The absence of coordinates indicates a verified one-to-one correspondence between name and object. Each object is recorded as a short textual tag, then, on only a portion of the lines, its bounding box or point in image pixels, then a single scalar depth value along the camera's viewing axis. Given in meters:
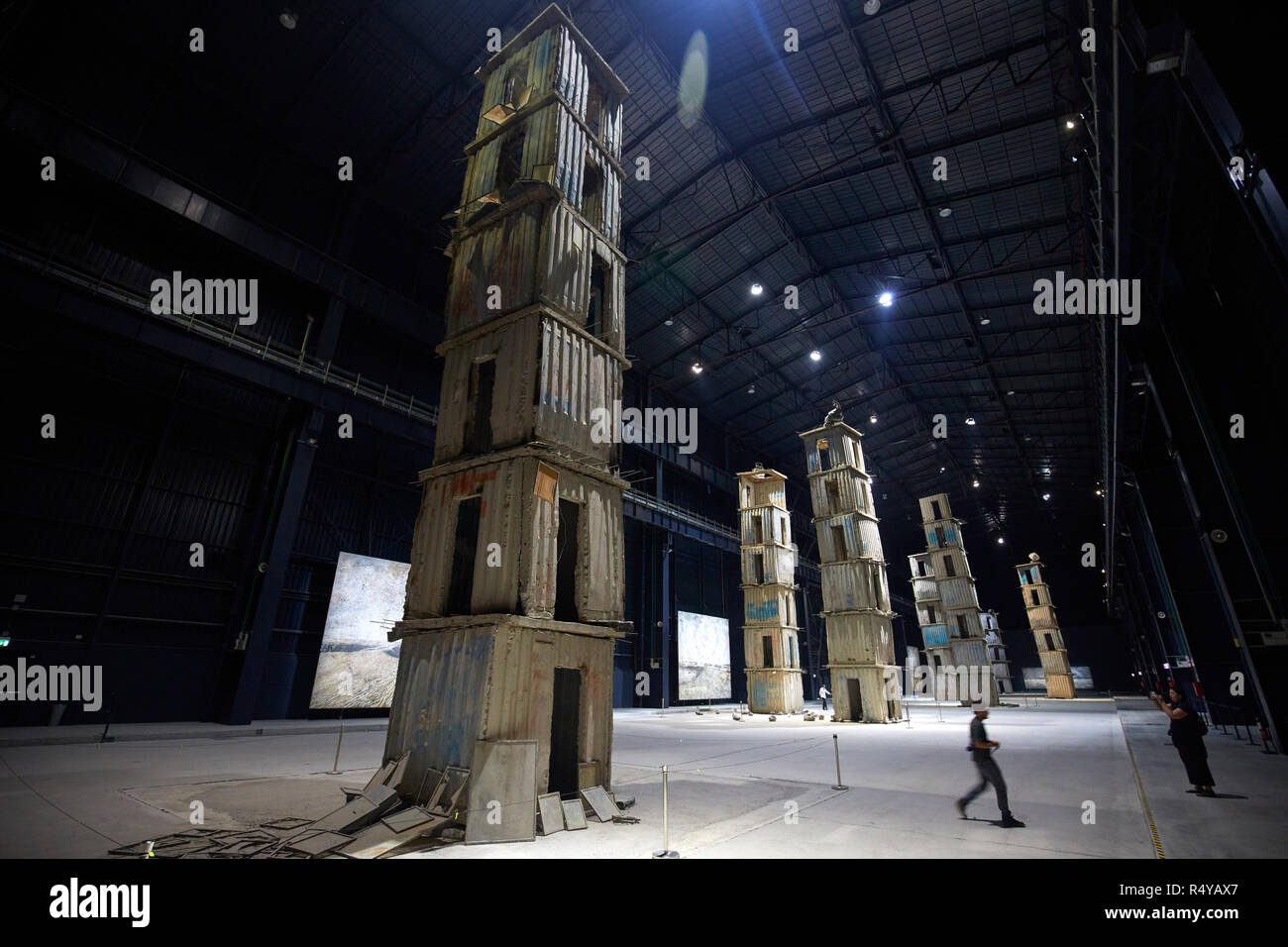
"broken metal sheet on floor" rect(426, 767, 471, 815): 6.34
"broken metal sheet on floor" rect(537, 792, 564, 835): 6.04
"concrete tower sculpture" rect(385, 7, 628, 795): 7.07
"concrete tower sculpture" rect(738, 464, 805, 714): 27.17
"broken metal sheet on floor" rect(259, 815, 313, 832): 6.00
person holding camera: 7.59
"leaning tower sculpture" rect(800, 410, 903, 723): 22.58
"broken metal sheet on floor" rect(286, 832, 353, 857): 5.12
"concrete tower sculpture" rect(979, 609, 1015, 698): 46.64
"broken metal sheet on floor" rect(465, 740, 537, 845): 5.67
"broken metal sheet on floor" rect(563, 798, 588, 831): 6.24
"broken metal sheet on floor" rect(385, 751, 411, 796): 6.79
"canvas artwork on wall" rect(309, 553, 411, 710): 20.09
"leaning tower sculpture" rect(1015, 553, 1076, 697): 39.19
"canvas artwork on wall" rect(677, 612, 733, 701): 33.91
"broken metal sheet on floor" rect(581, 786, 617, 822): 6.64
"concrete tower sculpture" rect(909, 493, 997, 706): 33.12
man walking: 6.09
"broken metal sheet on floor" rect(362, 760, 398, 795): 6.82
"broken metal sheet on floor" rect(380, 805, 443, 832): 5.71
